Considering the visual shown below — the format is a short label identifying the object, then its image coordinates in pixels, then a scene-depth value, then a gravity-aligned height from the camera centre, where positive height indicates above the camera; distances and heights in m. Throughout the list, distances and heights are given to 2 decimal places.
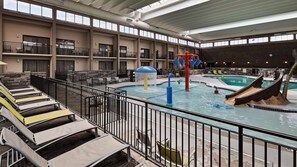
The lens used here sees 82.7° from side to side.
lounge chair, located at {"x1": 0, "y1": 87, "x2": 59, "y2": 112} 4.40 -0.78
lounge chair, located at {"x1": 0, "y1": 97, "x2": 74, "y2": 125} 3.43 -0.88
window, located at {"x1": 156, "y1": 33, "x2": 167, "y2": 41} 26.07 +6.35
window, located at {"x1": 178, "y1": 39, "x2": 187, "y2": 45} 30.27 +6.58
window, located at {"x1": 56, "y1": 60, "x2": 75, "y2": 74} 16.58 +1.19
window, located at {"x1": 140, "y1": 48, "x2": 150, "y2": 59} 24.94 +3.66
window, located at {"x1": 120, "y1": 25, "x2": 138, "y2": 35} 20.73 +6.03
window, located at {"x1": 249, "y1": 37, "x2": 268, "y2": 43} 28.29 +6.47
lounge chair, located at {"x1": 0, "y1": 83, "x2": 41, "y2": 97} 6.34 -0.62
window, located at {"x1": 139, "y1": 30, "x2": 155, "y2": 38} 23.32 +6.21
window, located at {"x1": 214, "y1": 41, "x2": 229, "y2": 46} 32.47 +6.69
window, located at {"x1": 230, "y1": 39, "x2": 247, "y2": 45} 30.31 +6.58
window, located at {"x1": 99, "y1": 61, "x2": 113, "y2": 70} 20.07 +1.47
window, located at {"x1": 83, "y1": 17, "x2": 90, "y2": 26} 17.30 +5.81
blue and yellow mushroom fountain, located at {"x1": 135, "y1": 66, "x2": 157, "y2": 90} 13.00 +0.26
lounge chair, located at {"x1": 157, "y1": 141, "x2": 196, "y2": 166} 3.19 -1.52
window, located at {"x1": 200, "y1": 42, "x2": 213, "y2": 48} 34.67 +6.85
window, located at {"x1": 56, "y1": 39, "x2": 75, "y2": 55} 16.10 +3.05
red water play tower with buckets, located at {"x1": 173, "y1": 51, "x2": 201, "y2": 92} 13.60 +1.28
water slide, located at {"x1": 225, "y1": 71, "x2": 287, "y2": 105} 9.34 -1.11
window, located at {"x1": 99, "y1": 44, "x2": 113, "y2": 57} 19.42 +3.23
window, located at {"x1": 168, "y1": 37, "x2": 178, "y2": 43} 28.17 +6.47
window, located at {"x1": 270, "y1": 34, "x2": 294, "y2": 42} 25.92 +6.33
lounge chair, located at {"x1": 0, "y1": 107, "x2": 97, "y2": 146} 2.61 -0.97
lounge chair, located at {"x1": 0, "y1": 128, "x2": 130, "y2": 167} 1.77 -1.09
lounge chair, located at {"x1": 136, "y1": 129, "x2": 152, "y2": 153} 3.76 -1.38
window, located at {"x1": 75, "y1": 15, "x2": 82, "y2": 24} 16.70 +5.78
